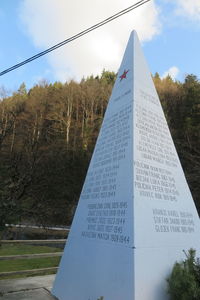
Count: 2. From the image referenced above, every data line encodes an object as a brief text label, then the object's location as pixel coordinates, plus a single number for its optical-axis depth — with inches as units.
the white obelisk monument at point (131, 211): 182.2
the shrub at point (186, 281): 161.8
